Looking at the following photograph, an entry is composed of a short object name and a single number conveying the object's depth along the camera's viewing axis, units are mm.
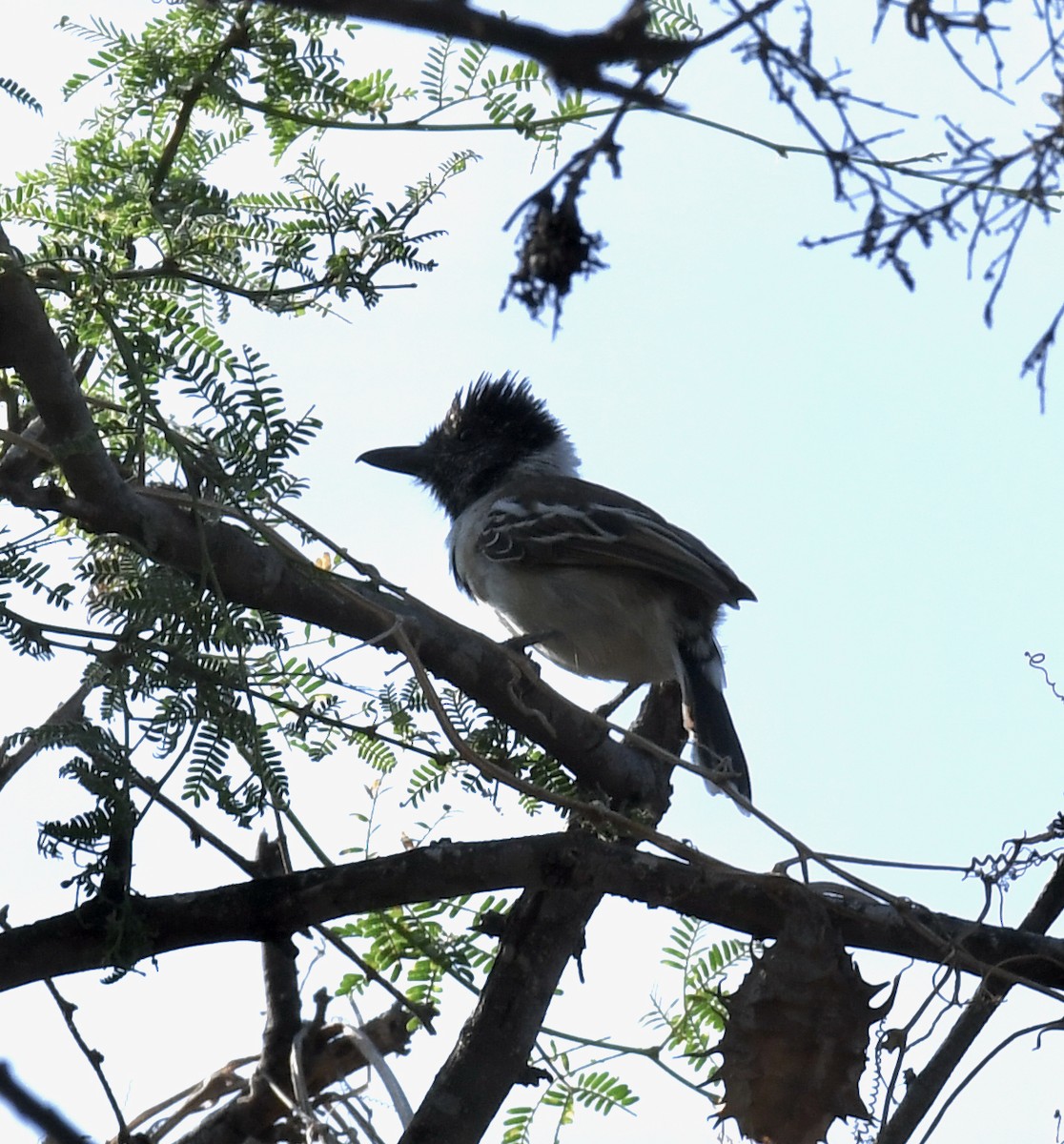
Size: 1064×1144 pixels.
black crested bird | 11180
